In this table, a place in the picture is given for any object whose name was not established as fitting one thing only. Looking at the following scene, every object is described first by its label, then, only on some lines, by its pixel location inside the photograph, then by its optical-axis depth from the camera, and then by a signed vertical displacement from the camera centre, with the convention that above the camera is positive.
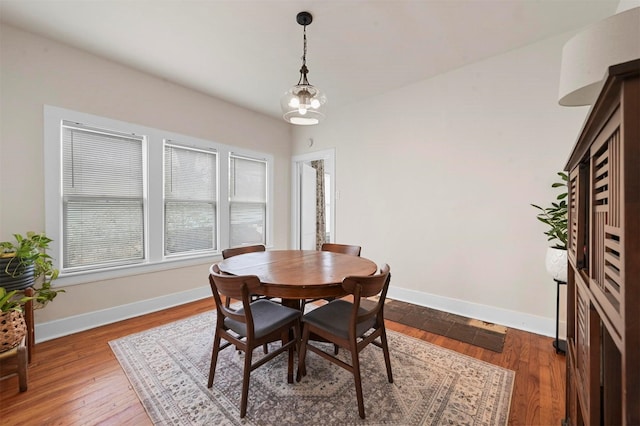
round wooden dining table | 1.54 -0.42
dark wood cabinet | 0.49 -0.11
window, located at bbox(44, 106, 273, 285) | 2.57 +0.20
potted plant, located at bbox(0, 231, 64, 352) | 1.74 -0.53
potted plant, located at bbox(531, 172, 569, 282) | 2.08 -0.19
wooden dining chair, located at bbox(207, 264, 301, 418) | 1.50 -0.73
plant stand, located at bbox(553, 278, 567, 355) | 2.19 -1.12
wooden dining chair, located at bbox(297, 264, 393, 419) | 1.50 -0.72
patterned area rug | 1.51 -1.18
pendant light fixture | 2.09 +0.91
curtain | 5.78 +0.13
